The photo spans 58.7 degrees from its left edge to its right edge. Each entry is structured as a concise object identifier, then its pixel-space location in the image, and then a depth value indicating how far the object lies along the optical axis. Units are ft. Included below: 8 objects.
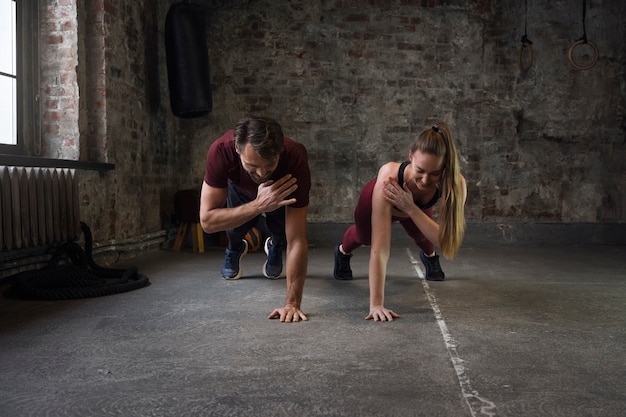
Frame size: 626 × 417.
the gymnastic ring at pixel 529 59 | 20.85
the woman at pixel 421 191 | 9.07
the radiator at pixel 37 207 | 11.71
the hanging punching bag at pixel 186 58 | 18.70
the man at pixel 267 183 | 8.23
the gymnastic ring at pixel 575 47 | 20.51
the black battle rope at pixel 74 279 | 11.05
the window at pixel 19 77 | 13.62
